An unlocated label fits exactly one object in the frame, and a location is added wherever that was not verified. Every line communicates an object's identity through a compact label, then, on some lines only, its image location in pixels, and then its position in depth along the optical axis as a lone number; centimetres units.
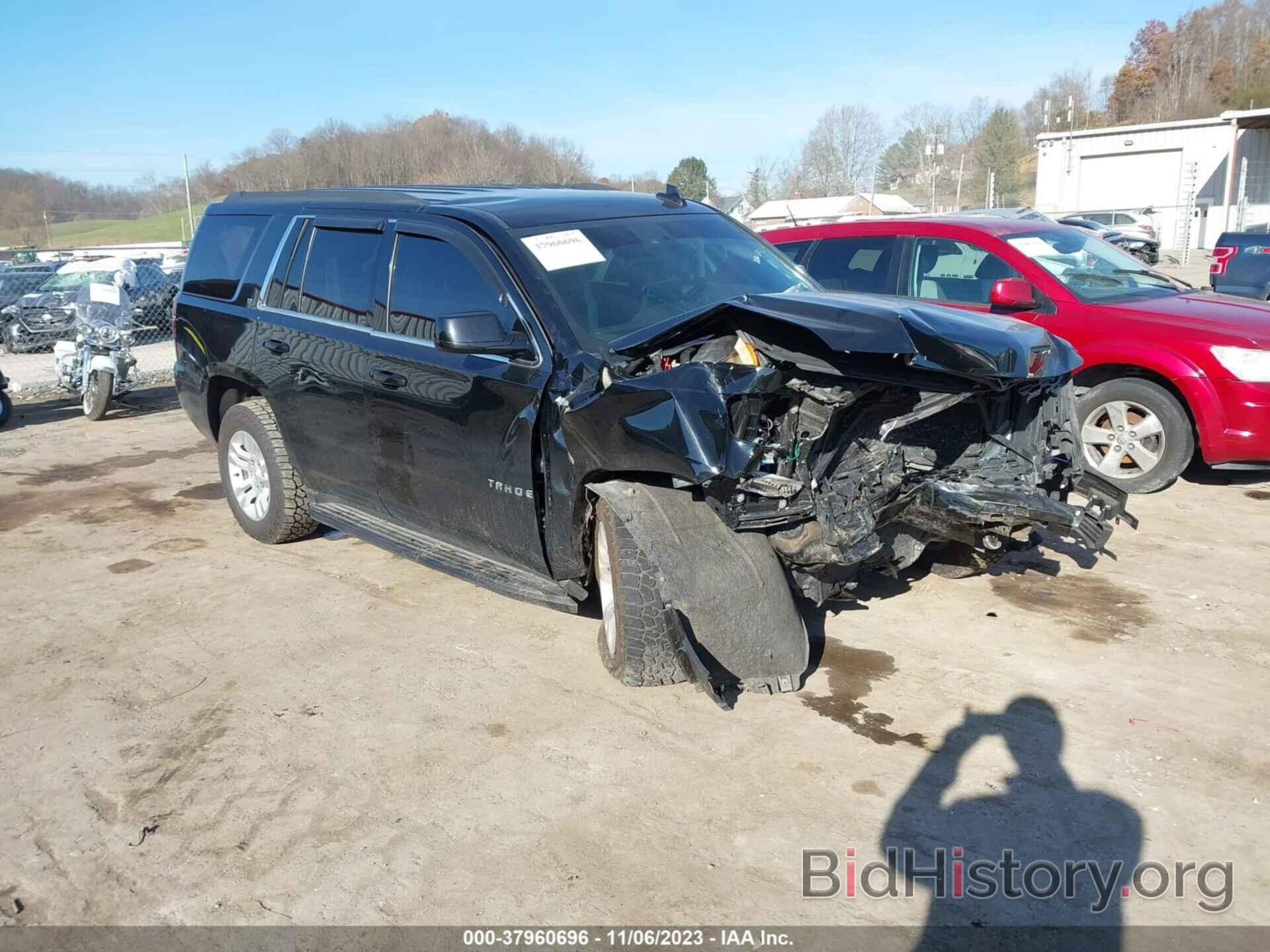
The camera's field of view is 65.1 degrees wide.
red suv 602
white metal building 3959
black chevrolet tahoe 350
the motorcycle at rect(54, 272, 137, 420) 1047
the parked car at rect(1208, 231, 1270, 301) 1311
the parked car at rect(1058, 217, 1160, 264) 2878
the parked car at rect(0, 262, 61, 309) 1916
